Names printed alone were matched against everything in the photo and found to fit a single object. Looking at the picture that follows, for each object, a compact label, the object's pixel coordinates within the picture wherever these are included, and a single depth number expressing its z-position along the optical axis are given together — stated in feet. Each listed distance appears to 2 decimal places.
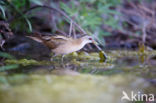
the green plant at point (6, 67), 22.96
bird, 33.45
